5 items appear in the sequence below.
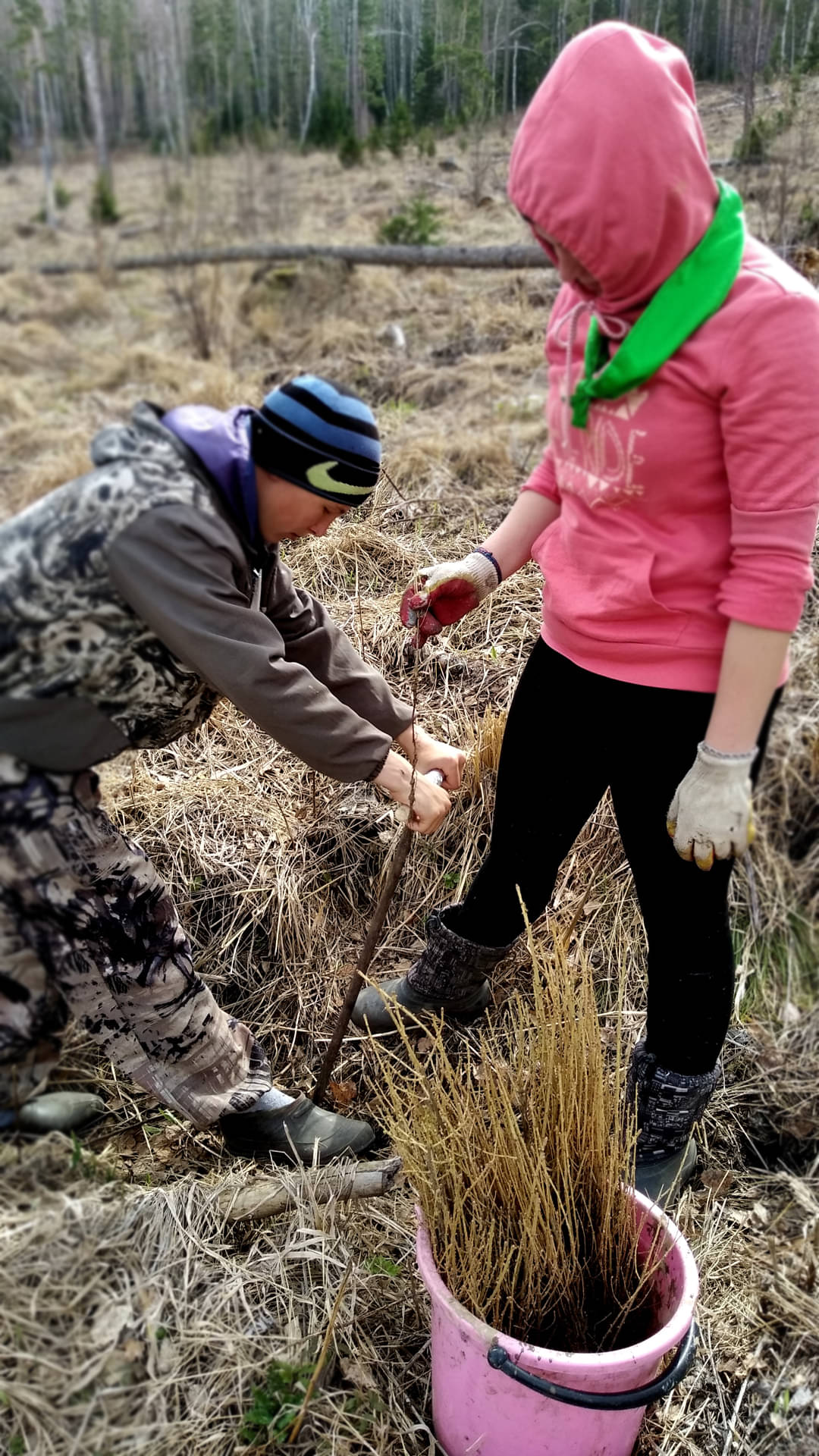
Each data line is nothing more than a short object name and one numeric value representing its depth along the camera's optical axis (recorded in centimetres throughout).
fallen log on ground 757
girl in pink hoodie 119
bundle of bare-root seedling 143
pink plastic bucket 131
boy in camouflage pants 132
